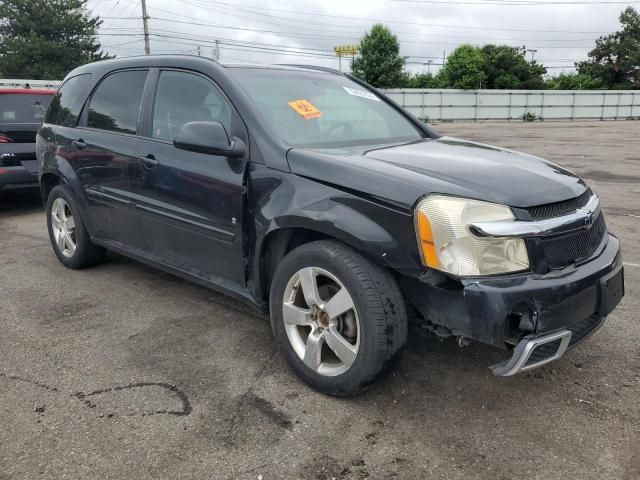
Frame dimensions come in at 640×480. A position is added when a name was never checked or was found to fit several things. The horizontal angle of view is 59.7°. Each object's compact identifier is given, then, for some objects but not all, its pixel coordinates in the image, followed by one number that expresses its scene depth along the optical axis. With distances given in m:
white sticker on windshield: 4.01
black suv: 2.42
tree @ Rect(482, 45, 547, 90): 58.53
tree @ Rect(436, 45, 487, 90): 54.97
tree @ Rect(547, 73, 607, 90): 59.22
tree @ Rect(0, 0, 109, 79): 41.88
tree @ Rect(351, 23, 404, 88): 54.91
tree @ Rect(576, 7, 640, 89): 59.22
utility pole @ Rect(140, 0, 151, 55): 40.41
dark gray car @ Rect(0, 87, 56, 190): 7.25
